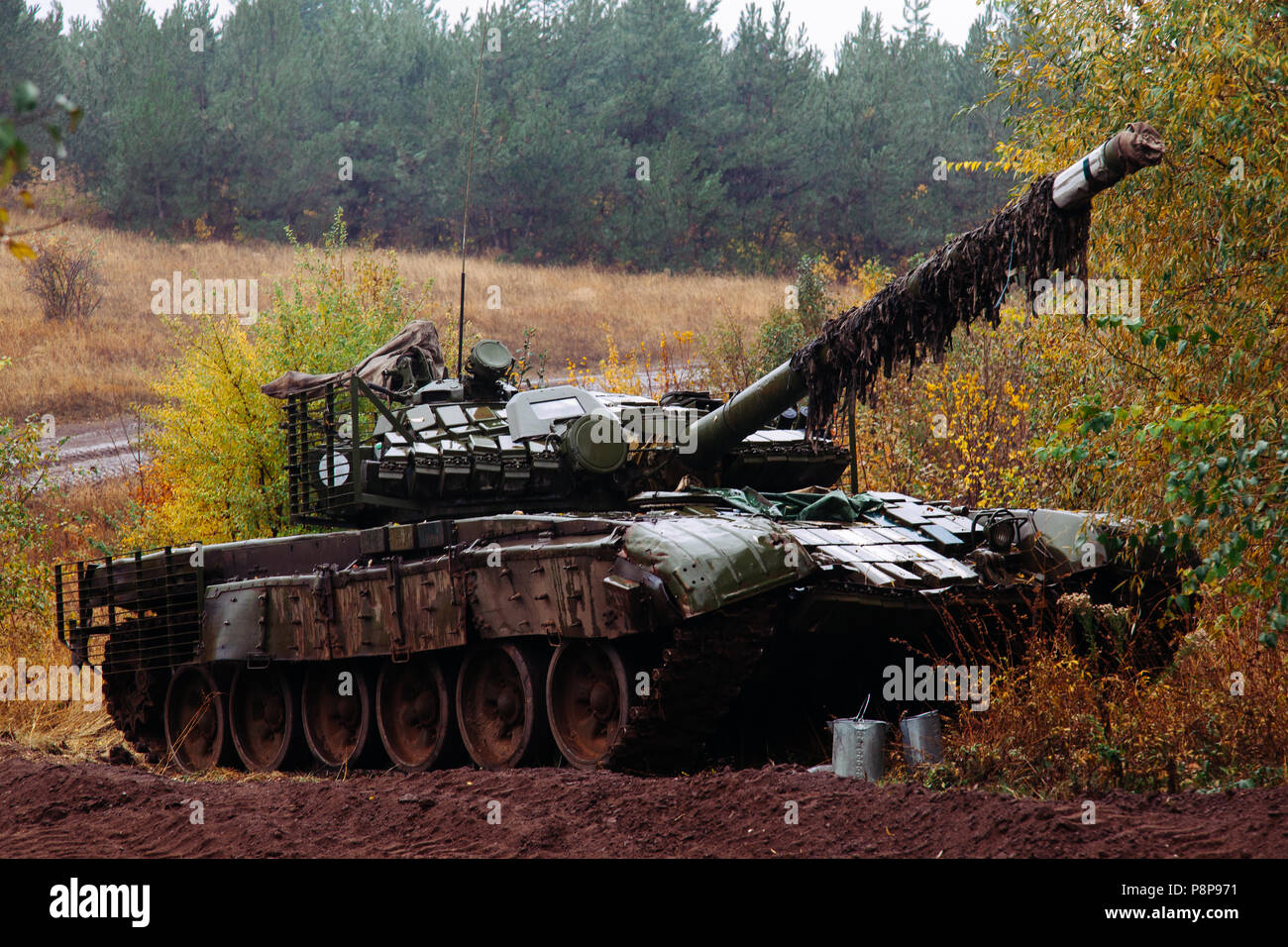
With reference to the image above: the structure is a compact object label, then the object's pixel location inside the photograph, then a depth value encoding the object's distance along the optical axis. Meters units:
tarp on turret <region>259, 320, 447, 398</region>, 11.79
